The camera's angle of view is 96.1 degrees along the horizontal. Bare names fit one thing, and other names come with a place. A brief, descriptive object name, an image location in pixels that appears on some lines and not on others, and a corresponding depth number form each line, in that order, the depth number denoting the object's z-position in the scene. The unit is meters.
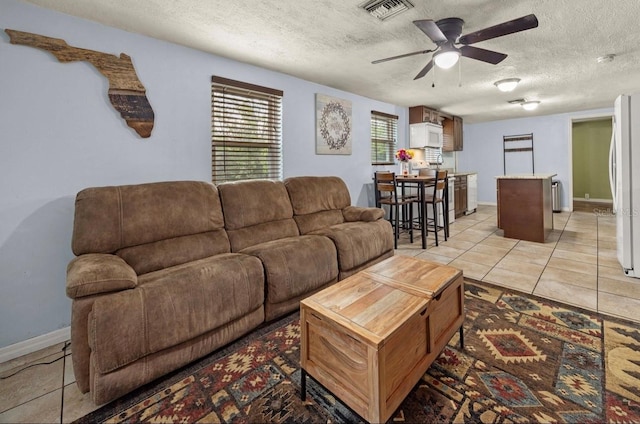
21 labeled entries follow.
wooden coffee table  1.15
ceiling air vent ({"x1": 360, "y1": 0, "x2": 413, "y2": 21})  2.02
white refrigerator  2.74
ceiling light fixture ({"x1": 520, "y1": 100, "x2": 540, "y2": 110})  5.21
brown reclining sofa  1.43
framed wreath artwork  3.88
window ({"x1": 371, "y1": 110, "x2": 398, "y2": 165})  4.95
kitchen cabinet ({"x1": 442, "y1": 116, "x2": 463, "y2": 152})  6.51
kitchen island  4.02
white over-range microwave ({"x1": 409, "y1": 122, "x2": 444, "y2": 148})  5.45
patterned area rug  1.33
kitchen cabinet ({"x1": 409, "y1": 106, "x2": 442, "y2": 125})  5.46
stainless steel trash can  6.48
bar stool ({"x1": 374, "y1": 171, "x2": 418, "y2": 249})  4.06
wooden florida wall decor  2.02
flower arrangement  4.61
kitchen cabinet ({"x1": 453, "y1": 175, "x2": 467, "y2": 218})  5.94
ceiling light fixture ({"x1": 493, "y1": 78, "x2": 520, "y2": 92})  3.88
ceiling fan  1.95
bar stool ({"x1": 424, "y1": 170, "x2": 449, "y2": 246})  4.07
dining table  3.96
